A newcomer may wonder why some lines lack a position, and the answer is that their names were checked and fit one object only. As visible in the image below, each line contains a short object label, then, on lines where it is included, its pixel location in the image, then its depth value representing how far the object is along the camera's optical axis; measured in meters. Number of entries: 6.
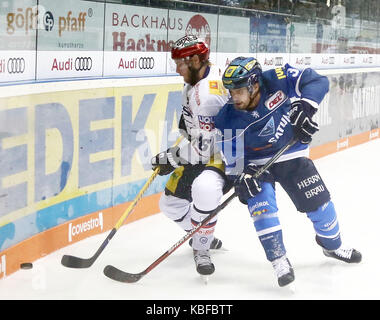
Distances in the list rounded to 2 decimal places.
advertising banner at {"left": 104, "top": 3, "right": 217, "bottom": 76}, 4.42
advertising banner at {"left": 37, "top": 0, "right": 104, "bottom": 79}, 3.80
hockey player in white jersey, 3.41
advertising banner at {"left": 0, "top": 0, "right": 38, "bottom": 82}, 3.42
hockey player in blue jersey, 3.24
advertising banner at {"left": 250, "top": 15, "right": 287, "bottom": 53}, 6.14
